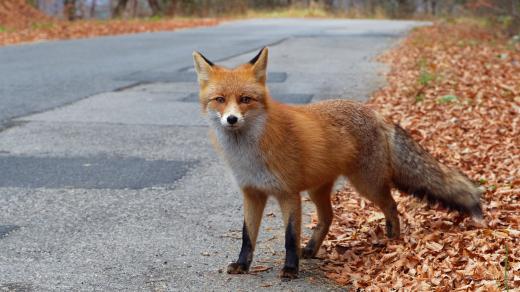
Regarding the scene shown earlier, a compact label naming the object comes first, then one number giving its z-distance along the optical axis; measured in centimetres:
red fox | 495
